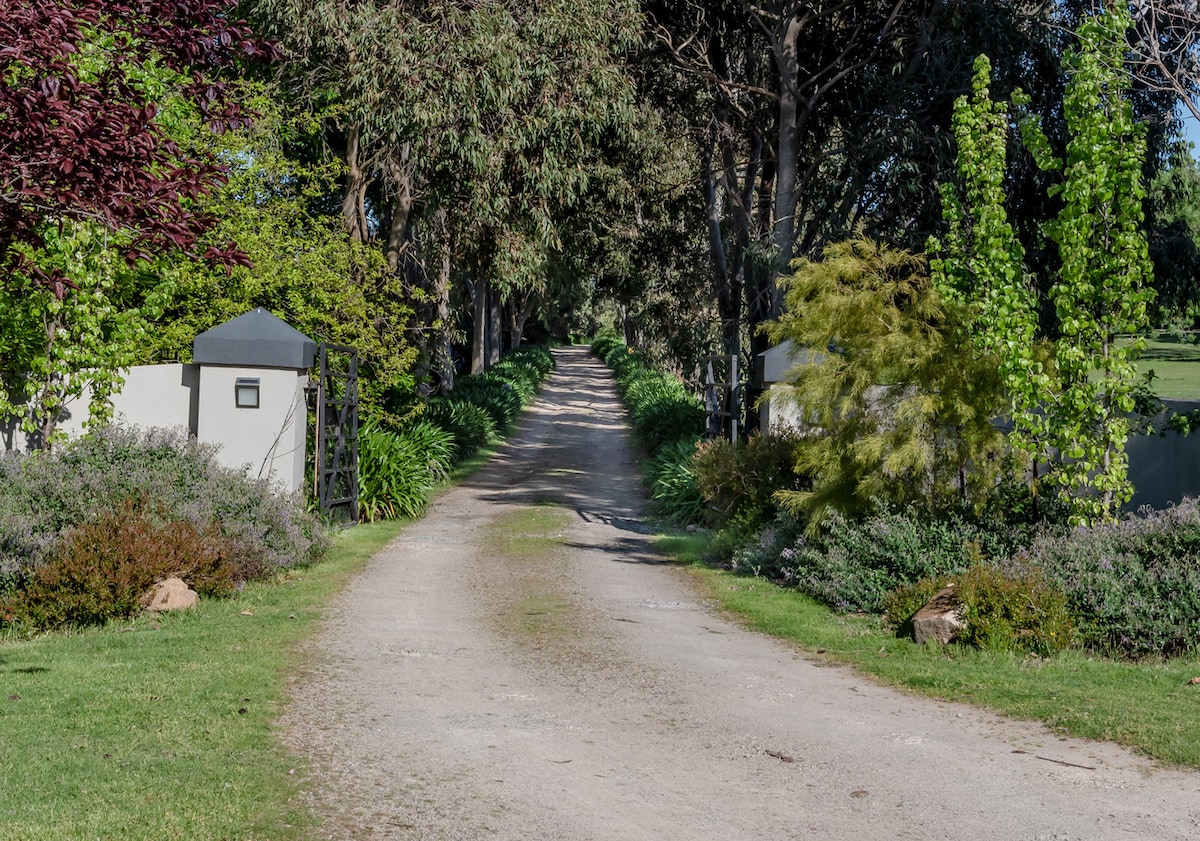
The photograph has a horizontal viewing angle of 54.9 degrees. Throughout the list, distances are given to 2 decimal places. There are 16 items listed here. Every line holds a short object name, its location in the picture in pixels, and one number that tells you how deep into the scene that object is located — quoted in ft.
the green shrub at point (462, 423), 80.69
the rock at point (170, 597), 31.53
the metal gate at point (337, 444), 46.32
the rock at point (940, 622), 28.63
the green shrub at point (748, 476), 43.37
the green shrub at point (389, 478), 51.57
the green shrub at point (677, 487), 54.34
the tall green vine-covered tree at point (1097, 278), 32.81
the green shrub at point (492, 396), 99.86
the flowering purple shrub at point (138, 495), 32.81
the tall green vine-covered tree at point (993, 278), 32.89
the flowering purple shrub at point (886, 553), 33.53
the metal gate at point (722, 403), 54.08
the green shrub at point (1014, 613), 27.91
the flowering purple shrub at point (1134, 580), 28.35
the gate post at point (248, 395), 42.78
